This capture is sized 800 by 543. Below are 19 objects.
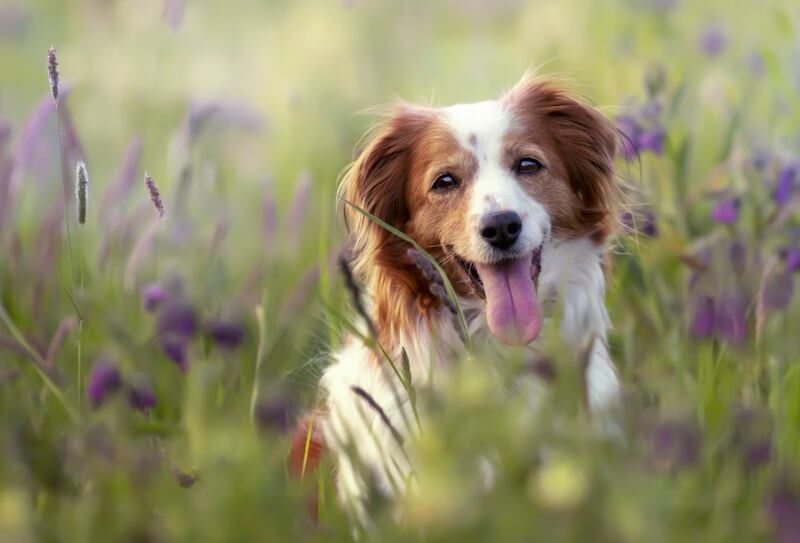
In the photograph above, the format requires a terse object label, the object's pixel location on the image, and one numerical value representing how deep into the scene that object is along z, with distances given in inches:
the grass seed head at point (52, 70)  191.5
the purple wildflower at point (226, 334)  185.9
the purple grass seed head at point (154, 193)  192.9
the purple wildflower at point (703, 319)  225.3
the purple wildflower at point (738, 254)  281.7
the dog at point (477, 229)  238.5
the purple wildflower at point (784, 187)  297.7
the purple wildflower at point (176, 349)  211.2
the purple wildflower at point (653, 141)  315.9
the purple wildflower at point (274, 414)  141.9
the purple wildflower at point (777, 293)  222.4
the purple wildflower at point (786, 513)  102.6
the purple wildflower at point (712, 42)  481.7
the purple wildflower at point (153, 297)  248.1
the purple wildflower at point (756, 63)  444.5
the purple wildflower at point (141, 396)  182.8
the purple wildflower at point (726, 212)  301.6
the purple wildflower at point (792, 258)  263.7
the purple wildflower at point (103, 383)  174.6
